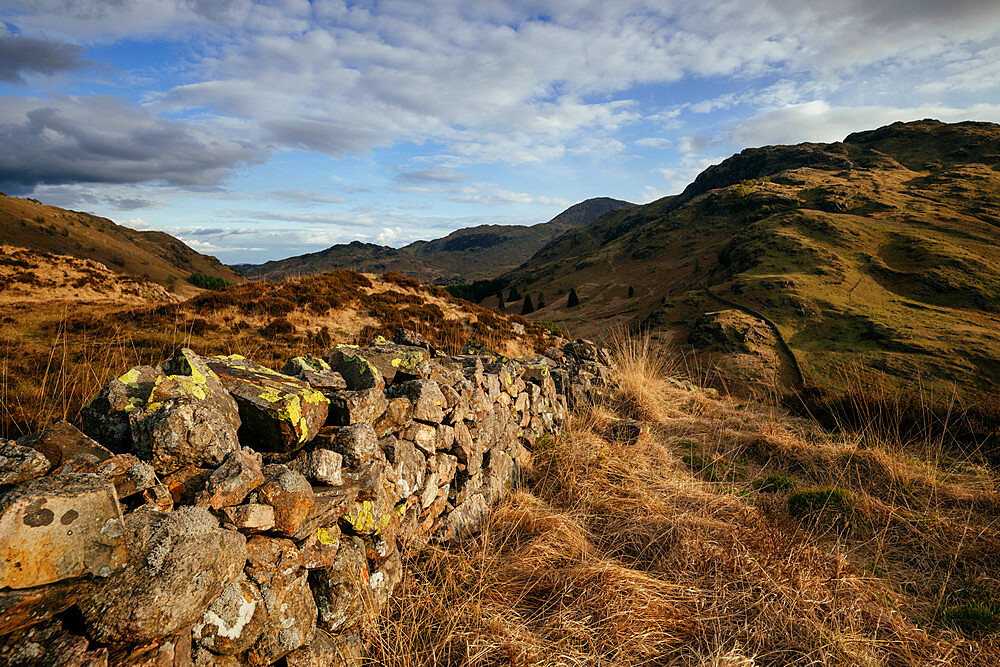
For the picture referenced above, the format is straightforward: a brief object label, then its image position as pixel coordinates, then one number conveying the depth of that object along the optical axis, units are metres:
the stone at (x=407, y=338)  8.71
